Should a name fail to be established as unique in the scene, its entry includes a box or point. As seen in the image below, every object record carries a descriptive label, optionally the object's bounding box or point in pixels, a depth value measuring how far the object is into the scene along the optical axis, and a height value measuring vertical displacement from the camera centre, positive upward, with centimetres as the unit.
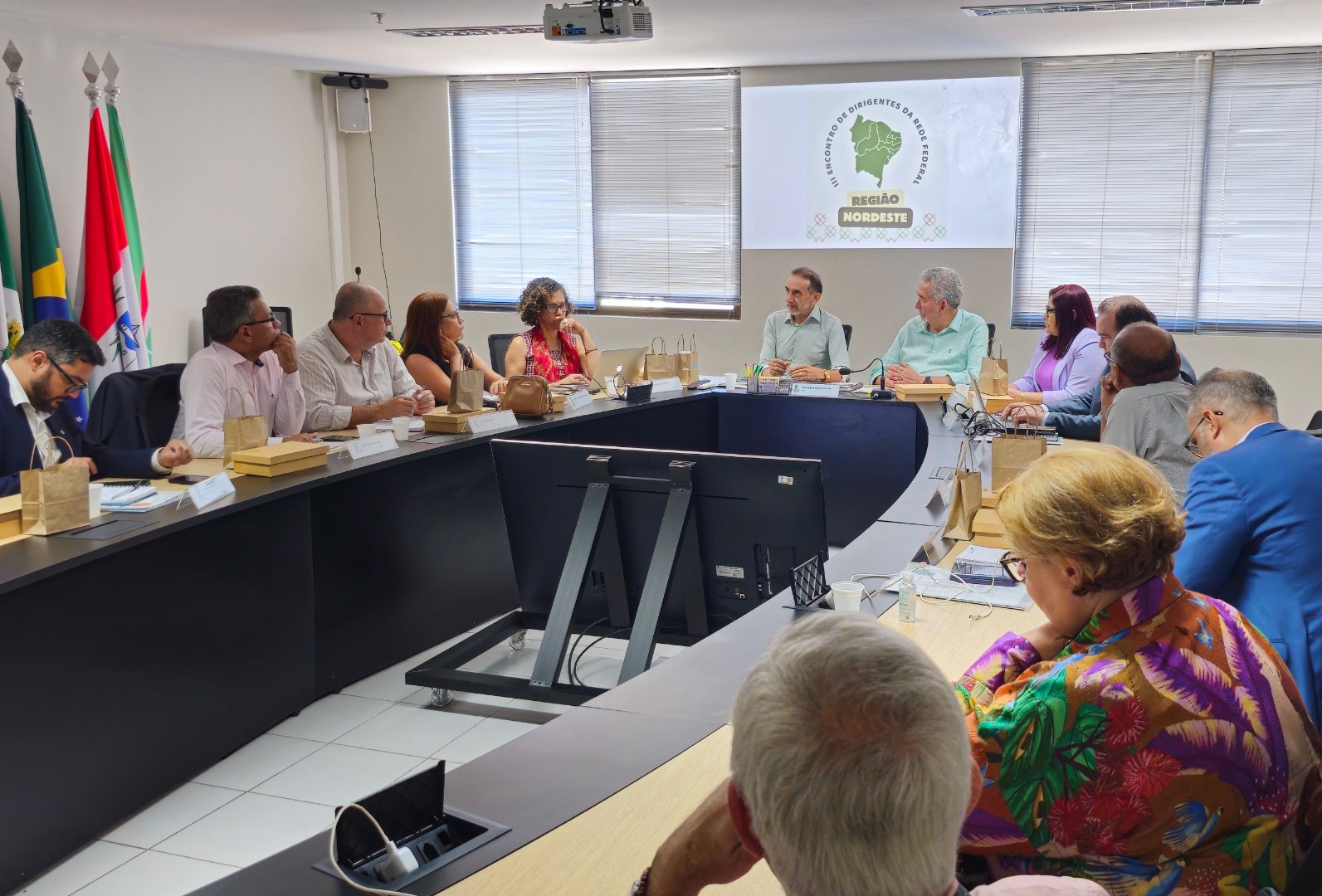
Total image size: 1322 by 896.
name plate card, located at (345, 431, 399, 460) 370 -66
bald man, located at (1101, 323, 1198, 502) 292 -43
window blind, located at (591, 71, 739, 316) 743 +39
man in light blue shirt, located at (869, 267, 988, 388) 557 -48
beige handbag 445 -59
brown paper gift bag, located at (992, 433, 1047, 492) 290 -55
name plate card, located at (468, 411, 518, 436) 416 -66
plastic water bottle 216 -69
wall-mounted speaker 773 +98
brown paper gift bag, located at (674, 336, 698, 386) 551 -59
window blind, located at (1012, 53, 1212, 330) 666 +41
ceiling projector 475 +98
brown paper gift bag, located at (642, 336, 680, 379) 546 -58
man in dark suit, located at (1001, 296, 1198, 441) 405 -63
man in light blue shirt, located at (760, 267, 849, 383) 589 -47
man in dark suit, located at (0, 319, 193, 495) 320 -38
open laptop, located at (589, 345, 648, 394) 510 -53
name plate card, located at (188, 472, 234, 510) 302 -66
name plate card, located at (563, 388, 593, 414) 480 -67
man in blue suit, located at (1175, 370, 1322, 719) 186 -51
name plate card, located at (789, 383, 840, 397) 514 -66
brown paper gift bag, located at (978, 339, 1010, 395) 481 -58
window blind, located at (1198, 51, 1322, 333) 644 +26
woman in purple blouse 502 -52
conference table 162 -90
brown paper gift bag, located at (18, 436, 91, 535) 274 -61
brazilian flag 523 +6
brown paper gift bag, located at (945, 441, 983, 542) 277 -65
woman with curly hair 554 -48
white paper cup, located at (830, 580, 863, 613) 220 -69
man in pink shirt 379 -43
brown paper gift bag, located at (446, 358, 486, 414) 418 -53
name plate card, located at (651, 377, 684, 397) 523 -65
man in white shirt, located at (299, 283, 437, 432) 446 -48
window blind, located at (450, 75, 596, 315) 771 +48
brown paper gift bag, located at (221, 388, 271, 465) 349 -57
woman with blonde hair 124 -55
